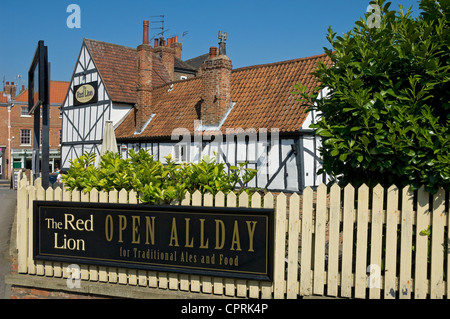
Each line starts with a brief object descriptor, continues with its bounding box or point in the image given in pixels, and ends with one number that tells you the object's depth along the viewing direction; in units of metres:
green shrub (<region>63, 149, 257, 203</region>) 4.86
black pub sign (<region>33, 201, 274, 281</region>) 4.56
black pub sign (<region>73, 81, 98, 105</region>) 23.22
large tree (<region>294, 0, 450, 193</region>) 4.02
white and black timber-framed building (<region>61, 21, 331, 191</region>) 15.05
